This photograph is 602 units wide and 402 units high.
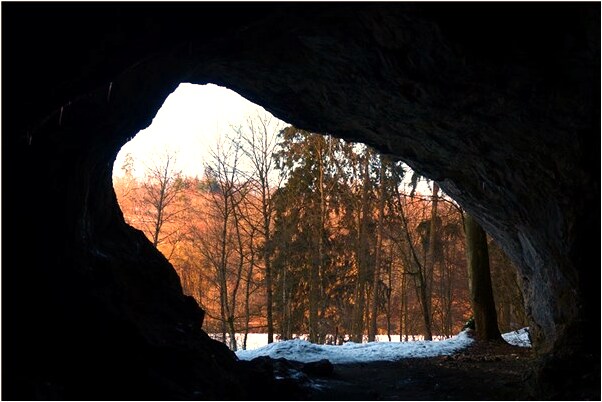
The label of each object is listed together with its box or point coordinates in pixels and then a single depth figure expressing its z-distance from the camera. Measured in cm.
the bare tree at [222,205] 2112
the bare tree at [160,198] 2431
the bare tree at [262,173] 2195
